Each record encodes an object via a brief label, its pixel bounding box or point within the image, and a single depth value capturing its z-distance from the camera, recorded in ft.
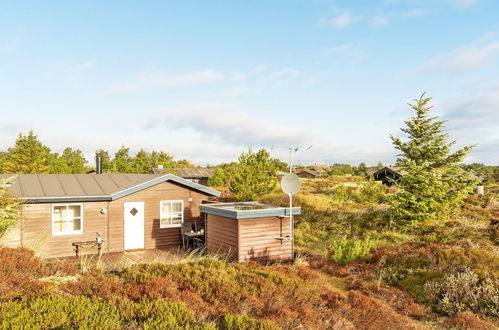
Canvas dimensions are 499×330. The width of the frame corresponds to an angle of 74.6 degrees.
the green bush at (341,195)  80.10
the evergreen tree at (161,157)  259.23
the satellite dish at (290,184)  41.29
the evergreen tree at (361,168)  259.97
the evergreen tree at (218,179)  132.46
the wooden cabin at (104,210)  42.73
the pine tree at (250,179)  71.67
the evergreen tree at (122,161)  150.73
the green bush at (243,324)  15.30
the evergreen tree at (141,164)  157.48
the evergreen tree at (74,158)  149.87
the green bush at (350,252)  40.04
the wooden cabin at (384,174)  113.91
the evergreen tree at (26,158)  118.83
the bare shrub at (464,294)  25.95
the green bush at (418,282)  29.16
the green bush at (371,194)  82.43
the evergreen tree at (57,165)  137.69
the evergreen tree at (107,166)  154.79
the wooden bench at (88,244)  43.91
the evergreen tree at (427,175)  52.95
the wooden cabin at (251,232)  36.65
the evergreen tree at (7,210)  33.24
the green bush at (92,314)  14.26
